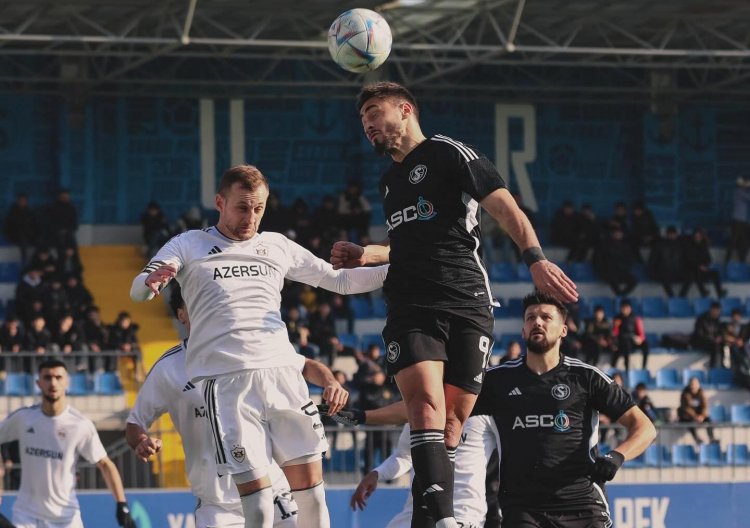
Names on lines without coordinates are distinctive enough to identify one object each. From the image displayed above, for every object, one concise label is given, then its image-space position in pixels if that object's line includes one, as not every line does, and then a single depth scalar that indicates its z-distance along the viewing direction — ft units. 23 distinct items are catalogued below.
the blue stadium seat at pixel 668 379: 79.64
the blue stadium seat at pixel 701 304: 91.20
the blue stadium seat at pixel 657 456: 64.49
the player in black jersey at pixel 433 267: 24.26
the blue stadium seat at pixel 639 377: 79.00
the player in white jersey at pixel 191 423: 31.27
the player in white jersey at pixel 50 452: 41.09
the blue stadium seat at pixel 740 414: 76.38
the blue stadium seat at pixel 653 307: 91.04
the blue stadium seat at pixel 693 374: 80.96
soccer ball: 29.25
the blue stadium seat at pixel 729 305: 91.61
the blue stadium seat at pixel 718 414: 76.69
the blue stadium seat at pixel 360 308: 86.84
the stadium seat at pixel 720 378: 81.76
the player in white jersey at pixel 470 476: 32.42
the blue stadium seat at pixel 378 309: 86.69
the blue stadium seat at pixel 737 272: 95.86
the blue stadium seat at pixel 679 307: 91.20
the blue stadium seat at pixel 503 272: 91.20
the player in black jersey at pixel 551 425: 28.53
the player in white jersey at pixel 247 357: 25.58
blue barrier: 49.93
